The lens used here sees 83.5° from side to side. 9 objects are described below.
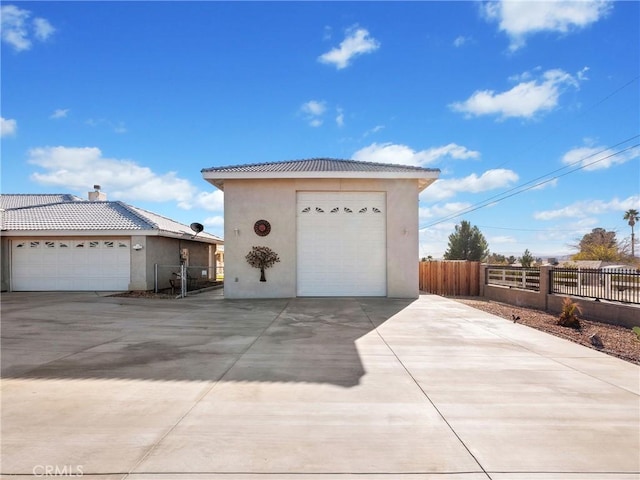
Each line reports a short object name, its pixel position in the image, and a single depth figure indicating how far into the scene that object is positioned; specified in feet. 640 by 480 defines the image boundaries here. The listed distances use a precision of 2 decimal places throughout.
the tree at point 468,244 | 111.65
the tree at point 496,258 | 112.68
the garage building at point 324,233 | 40.47
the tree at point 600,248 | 88.33
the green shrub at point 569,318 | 28.35
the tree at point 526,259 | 93.69
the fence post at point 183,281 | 43.18
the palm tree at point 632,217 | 167.43
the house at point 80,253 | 49.42
